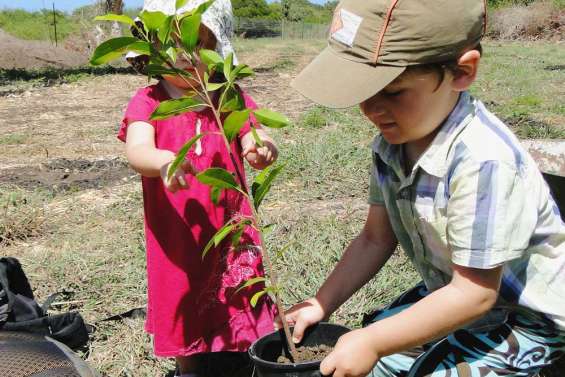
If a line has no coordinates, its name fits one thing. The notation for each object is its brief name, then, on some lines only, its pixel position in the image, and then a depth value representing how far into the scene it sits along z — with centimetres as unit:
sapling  153
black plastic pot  155
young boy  139
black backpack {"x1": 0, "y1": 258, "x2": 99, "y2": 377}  184
